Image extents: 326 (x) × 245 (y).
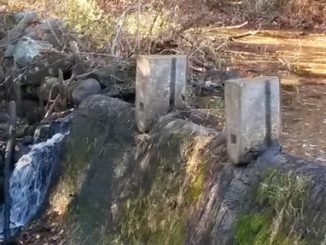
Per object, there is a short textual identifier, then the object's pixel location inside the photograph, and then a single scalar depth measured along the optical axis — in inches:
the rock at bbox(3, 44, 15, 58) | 396.4
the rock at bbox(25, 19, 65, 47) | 386.3
